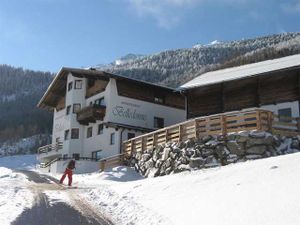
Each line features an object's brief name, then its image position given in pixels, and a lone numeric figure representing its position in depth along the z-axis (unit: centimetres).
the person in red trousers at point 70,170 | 2467
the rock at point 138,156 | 3093
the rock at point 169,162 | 2661
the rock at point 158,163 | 2770
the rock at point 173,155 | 2638
